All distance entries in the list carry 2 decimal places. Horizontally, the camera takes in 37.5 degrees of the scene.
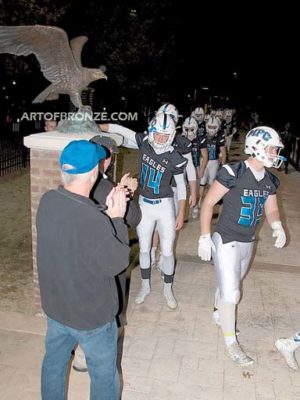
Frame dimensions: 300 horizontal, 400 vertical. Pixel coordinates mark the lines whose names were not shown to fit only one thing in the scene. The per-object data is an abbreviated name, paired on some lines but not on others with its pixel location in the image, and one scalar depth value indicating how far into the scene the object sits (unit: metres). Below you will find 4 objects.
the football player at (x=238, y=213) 3.97
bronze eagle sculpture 4.38
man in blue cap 2.53
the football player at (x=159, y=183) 4.90
